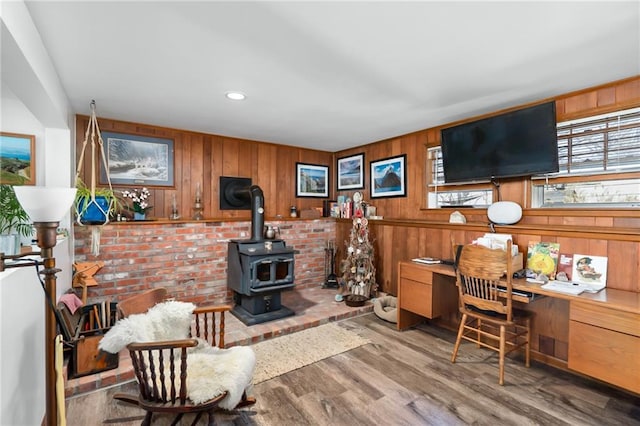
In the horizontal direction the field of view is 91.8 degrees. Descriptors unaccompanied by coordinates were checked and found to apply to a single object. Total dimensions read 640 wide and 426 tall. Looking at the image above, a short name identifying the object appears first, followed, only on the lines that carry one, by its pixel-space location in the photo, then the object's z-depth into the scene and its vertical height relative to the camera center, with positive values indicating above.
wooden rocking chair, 1.55 -0.93
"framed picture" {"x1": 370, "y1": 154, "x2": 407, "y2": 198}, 4.14 +0.47
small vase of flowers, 3.51 +0.11
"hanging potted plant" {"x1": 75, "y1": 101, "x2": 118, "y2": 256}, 2.76 +0.03
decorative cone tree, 4.13 -0.69
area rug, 2.62 -1.32
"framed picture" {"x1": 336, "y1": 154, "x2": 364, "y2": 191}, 4.84 +0.62
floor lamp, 1.21 -0.11
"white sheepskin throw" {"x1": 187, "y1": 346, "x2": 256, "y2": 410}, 1.63 -0.93
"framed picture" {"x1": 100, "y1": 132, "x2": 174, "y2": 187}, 3.49 +0.59
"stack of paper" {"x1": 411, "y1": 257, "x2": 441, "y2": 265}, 3.30 -0.55
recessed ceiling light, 2.68 +1.01
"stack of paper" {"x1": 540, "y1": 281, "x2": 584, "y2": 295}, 2.21 -0.57
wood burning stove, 3.46 -0.72
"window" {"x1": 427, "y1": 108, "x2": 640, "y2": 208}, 2.37 +0.36
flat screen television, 2.55 +0.60
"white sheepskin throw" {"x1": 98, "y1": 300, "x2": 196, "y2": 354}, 1.64 -0.68
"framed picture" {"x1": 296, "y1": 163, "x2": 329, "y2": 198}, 4.96 +0.50
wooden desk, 1.88 -0.79
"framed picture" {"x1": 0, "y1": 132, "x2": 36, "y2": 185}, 2.66 +0.46
